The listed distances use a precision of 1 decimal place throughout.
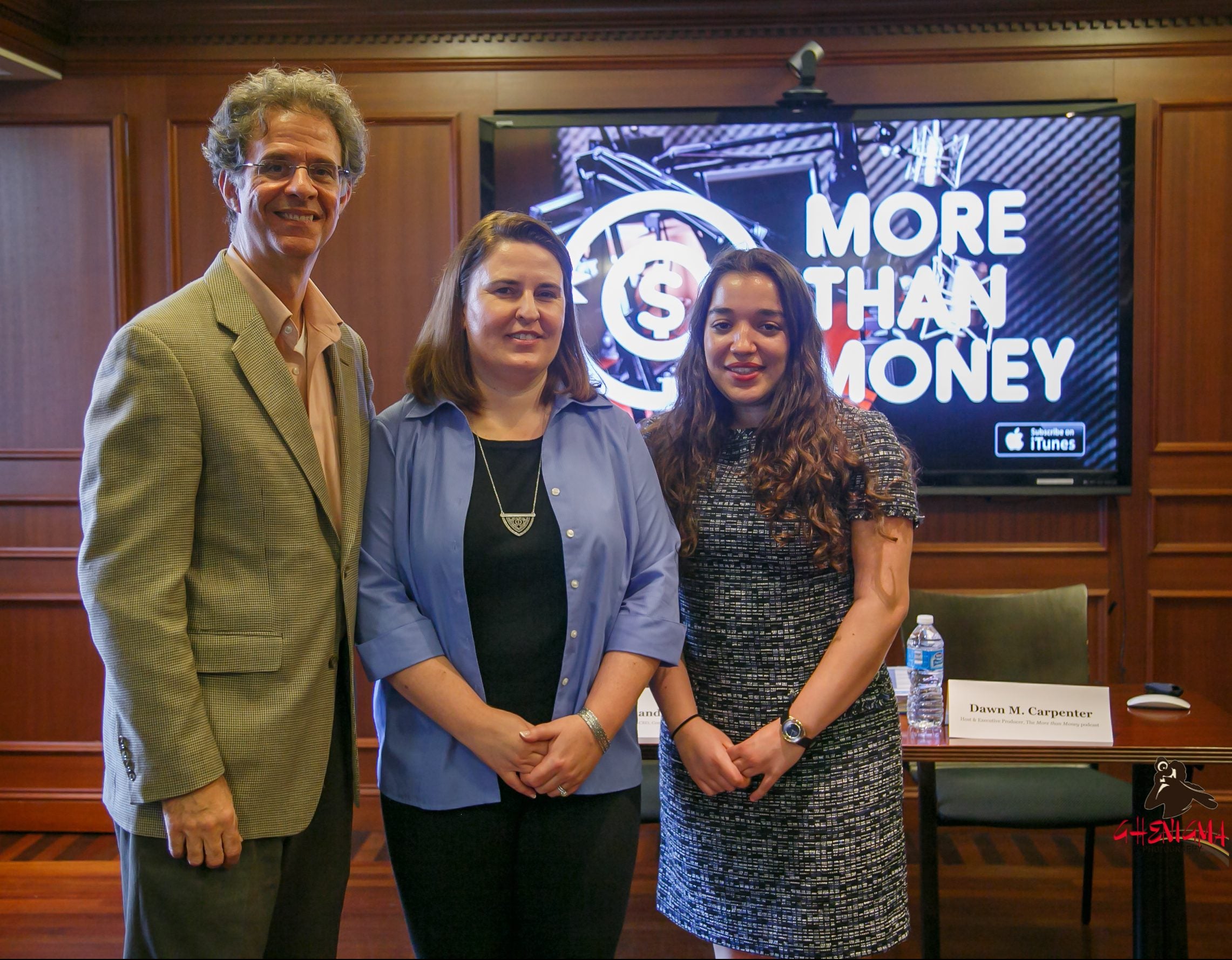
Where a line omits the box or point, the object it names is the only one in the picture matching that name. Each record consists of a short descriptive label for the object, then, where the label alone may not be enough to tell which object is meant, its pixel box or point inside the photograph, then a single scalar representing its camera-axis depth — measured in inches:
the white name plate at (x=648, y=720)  80.3
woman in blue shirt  55.8
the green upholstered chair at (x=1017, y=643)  105.0
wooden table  78.5
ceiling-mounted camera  130.5
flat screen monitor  131.7
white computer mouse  90.1
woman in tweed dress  64.7
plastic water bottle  85.7
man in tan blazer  48.1
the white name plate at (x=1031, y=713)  81.0
